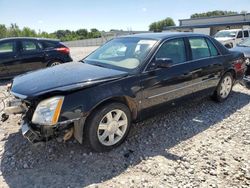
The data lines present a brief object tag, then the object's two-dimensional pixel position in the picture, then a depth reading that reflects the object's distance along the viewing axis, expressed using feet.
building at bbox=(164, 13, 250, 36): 78.57
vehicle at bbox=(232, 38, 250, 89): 14.45
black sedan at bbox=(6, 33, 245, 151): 7.49
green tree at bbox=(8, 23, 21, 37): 123.22
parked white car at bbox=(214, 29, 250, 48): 40.25
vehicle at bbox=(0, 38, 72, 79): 19.97
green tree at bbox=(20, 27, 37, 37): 131.76
